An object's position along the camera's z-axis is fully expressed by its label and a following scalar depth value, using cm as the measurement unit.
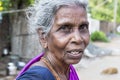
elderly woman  151
